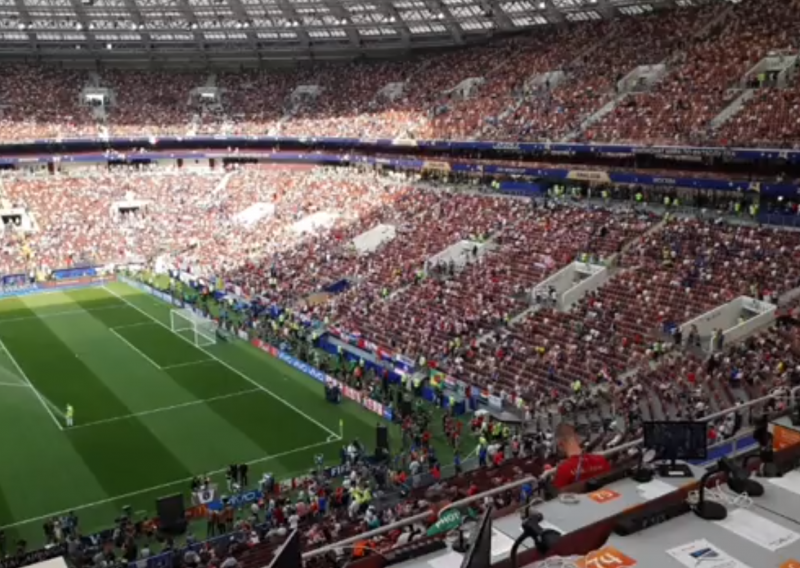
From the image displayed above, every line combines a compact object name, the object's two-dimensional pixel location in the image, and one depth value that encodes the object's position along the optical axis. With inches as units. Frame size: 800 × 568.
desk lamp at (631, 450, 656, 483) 290.8
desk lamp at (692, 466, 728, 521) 256.6
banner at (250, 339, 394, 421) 1274.6
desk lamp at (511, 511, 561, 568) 225.0
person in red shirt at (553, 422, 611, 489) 321.1
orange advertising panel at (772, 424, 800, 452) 330.0
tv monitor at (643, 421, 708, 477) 291.9
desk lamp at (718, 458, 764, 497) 271.1
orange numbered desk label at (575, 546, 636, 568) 228.1
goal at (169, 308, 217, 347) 1699.4
